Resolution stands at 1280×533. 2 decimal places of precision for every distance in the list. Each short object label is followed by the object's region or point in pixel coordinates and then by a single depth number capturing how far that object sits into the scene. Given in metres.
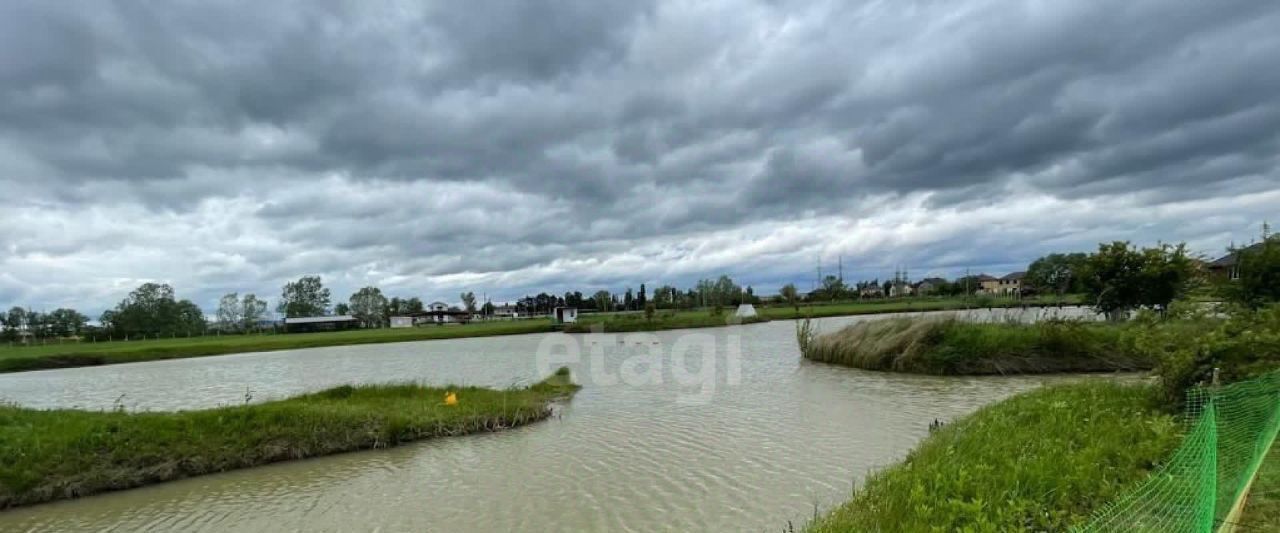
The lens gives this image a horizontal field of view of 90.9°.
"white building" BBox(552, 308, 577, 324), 90.69
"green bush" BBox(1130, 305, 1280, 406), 9.52
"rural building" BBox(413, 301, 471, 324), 137.55
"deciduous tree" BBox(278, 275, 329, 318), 148.00
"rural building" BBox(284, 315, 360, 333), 119.38
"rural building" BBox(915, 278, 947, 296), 136.30
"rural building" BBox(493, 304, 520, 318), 162.75
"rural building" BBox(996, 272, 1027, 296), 143.44
